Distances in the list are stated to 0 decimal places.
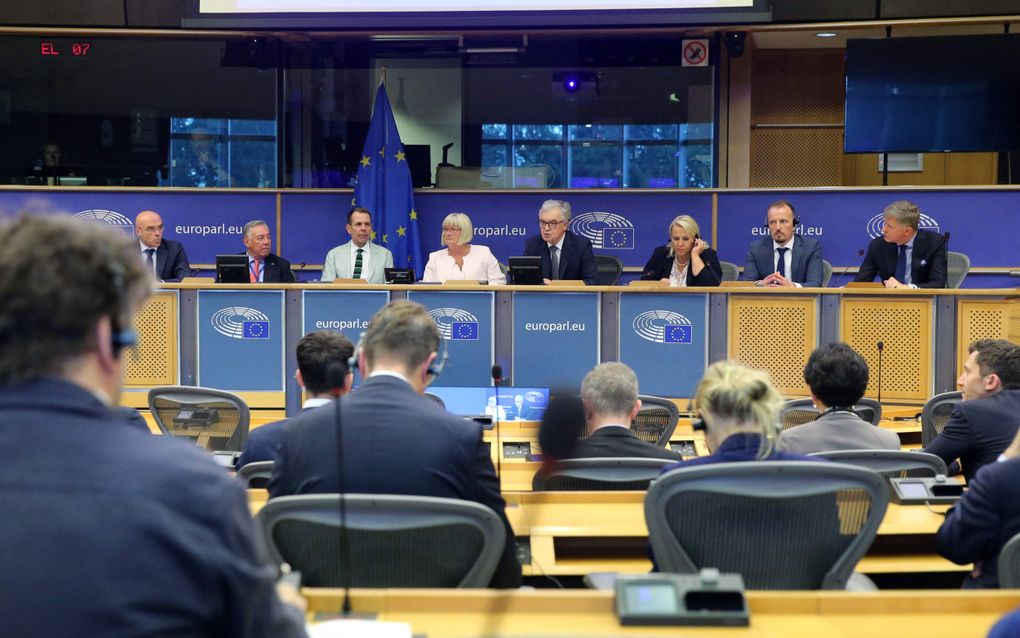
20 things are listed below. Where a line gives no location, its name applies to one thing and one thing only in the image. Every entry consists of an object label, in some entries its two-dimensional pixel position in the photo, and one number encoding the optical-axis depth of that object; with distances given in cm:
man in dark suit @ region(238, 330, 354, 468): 395
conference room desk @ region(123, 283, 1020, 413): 741
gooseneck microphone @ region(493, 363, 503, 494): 294
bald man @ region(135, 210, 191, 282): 839
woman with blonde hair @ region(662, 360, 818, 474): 282
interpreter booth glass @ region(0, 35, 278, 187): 1130
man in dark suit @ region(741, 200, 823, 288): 816
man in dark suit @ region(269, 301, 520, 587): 261
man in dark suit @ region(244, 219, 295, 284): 832
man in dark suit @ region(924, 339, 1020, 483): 407
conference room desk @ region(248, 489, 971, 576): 293
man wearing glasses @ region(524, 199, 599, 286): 846
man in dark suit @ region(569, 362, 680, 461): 383
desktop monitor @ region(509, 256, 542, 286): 767
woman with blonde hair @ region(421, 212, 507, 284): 840
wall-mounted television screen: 1009
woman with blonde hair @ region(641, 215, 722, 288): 788
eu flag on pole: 1018
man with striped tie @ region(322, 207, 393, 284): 864
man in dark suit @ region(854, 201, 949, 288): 796
